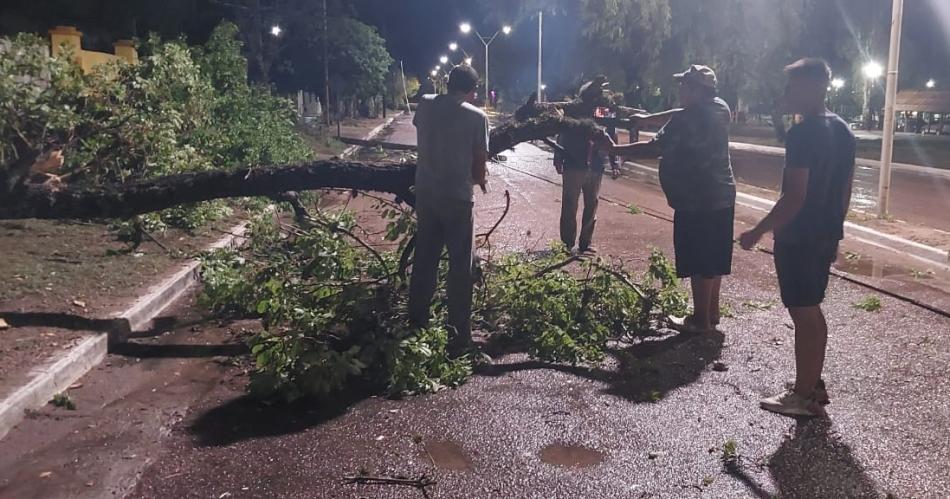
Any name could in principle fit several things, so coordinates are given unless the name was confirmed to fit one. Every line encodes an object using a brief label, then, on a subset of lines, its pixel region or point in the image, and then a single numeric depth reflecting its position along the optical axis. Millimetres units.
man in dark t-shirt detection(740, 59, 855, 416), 4531
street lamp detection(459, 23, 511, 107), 55000
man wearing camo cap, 6086
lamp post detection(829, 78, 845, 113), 41847
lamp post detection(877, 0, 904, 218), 12789
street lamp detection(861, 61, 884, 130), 36278
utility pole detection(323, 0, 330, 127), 32594
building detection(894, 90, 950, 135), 45688
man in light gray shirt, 5367
